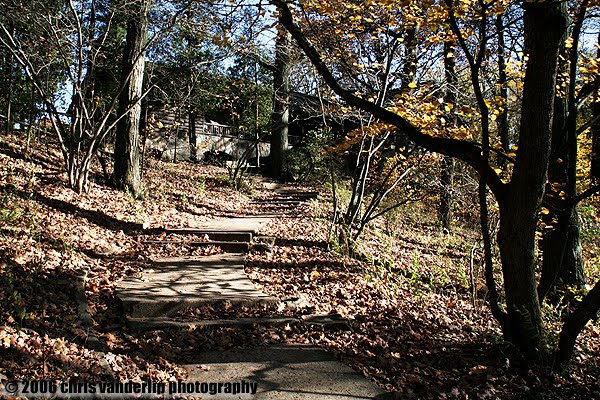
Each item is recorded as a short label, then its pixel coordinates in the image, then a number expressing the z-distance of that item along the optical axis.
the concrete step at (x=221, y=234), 7.94
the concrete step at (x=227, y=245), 7.48
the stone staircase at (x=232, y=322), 3.65
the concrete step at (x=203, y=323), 4.29
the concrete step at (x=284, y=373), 3.55
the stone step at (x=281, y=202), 13.98
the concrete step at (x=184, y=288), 4.65
